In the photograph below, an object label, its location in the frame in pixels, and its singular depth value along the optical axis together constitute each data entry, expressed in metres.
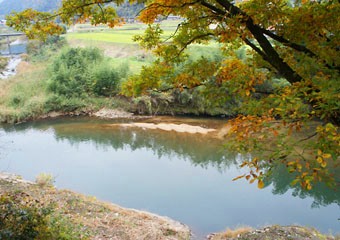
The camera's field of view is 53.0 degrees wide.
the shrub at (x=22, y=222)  3.15
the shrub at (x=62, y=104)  16.48
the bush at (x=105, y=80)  17.20
